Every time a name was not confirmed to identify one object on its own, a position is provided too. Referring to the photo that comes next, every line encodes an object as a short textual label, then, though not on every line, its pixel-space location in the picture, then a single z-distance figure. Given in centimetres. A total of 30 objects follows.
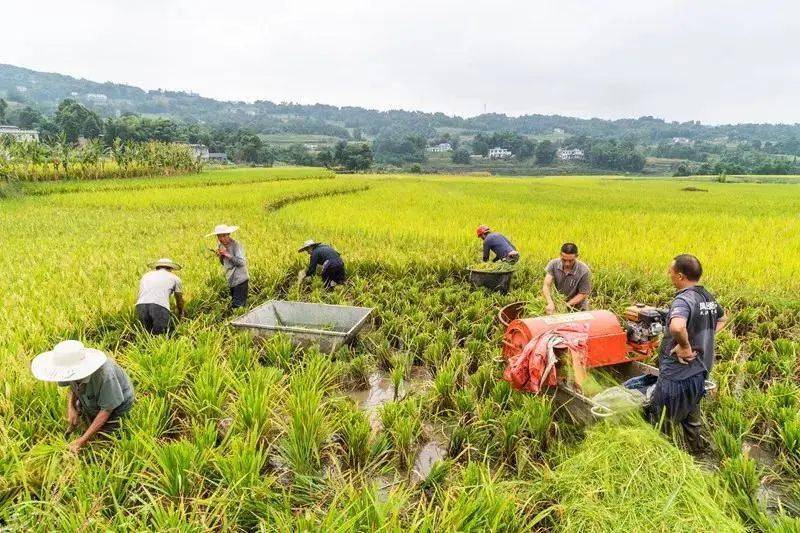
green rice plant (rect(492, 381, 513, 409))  377
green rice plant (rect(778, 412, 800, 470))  316
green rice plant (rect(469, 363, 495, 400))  408
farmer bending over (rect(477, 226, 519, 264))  641
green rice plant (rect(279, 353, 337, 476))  298
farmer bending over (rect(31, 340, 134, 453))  263
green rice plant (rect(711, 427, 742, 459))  312
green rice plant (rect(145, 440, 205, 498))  258
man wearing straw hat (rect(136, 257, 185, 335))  468
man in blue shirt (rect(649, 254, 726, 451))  298
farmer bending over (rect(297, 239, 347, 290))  641
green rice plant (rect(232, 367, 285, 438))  319
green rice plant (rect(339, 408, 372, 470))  316
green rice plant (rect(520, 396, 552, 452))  331
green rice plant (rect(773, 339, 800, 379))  425
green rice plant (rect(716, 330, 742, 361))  473
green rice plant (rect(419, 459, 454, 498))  291
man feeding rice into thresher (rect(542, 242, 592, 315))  462
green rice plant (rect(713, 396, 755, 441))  335
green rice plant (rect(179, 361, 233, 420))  333
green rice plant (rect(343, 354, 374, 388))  444
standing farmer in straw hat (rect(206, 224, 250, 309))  566
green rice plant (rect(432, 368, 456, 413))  388
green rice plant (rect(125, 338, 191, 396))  355
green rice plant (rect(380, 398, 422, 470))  322
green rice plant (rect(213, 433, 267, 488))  259
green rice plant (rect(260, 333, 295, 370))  444
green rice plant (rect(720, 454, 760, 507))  278
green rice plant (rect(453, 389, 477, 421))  368
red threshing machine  354
